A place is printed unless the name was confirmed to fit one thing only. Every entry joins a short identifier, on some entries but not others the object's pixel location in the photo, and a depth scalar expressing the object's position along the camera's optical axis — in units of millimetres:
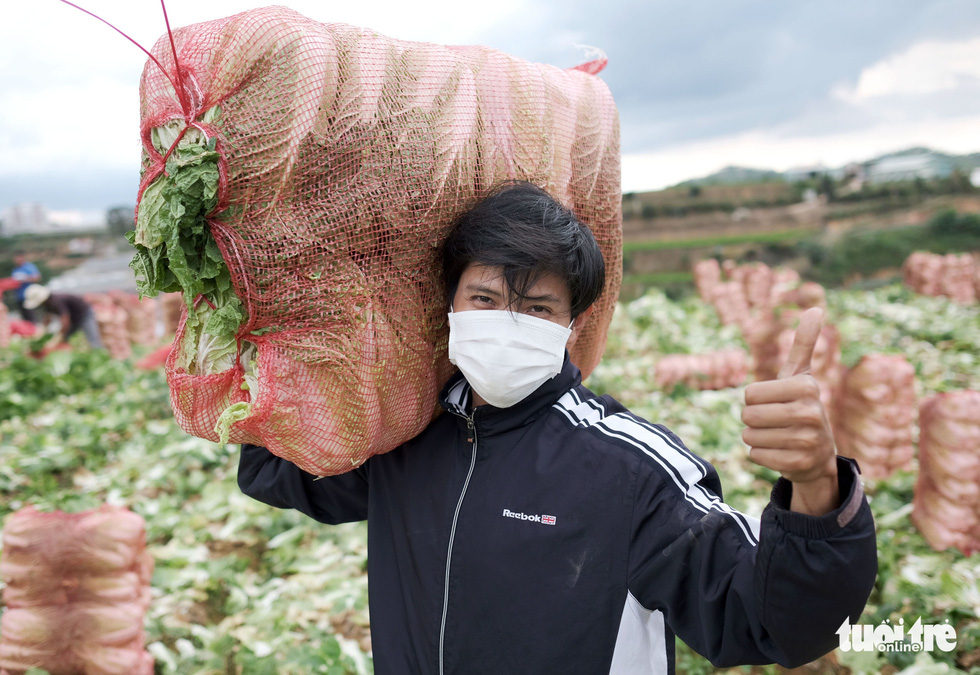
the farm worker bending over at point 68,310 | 10078
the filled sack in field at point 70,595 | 2783
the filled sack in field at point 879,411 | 4371
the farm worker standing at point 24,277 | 10984
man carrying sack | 1055
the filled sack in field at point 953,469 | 3695
